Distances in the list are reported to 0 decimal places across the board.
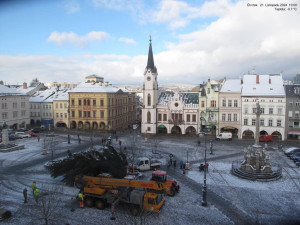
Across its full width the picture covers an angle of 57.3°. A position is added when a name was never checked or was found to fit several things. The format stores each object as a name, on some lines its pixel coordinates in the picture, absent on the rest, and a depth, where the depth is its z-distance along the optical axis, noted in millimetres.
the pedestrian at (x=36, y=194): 19117
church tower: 54156
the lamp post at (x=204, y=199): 20033
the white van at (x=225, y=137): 48312
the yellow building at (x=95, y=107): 57875
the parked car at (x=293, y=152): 36000
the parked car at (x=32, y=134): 51853
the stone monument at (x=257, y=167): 26312
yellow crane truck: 18297
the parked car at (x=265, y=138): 46688
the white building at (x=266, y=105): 48281
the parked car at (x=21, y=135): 48875
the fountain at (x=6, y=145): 38250
